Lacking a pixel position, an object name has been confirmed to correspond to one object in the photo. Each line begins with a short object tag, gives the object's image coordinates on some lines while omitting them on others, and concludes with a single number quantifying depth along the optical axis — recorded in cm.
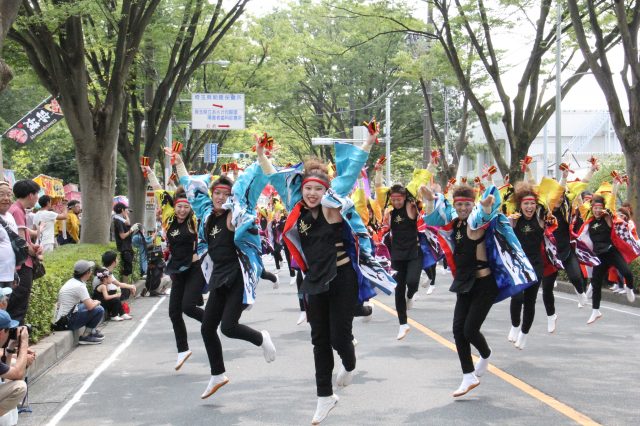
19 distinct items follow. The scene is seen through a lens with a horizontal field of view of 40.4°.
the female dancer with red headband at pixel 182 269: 777
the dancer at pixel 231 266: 686
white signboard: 2972
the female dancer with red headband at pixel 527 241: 871
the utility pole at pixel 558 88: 1992
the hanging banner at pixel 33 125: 2198
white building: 4634
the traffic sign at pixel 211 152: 4066
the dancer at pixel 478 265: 680
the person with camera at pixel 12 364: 529
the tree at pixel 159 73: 1854
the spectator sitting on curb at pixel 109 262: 1171
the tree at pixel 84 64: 1498
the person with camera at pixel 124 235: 1517
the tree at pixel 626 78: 1571
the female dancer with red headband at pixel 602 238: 1190
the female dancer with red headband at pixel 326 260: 597
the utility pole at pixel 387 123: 3798
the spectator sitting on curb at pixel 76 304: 988
